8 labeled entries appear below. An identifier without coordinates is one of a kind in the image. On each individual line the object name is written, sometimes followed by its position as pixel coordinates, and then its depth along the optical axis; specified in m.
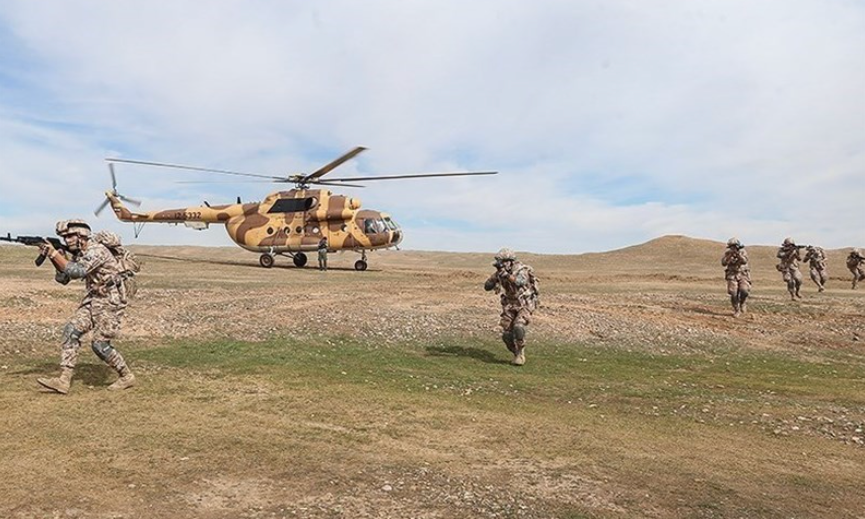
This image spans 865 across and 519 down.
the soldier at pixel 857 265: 30.52
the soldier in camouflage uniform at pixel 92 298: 8.32
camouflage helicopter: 33.22
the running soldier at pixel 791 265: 23.72
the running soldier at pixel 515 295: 12.09
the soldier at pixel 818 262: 27.64
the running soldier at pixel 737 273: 19.30
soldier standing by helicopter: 32.81
